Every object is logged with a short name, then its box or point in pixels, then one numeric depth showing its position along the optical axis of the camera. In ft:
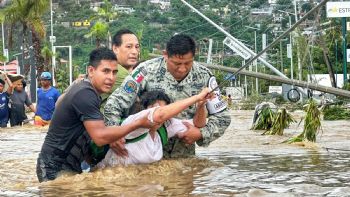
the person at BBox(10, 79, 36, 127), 66.18
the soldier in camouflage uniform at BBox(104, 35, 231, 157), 23.56
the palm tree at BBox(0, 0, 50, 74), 146.61
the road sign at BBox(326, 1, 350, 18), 144.17
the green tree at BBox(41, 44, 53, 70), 212.43
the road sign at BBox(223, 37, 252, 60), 86.08
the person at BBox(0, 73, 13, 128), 63.52
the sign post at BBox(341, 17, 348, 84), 133.39
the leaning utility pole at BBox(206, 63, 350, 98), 50.16
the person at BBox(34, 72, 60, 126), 56.94
